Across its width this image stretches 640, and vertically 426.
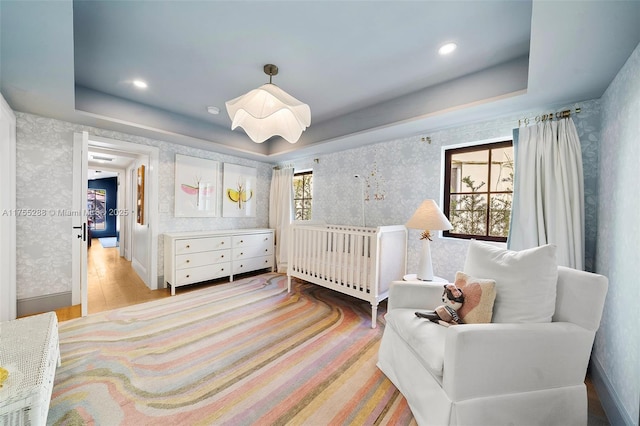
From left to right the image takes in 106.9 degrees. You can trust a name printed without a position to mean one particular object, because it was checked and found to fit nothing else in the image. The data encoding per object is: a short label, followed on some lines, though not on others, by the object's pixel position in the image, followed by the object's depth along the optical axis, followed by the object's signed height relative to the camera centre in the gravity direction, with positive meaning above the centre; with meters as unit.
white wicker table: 0.93 -0.75
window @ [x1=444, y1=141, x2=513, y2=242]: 2.33 +0.23
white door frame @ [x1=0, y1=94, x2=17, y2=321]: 2.10 -0.13
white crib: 2.33 -0.56
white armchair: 1.06 -0.72
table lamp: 2.10 -0.12
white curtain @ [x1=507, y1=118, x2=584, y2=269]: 1.79 +0.18
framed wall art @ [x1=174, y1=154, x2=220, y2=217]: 3.39 +0.28
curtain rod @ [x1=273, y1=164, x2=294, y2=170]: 4.18 +0.75
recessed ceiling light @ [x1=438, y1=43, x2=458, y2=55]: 1.72 +1.21
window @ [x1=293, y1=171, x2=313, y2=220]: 4.15 +0.26
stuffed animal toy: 1.36 -0.57
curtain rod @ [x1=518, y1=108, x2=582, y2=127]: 1.87 +0.81
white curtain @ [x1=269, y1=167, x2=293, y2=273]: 4.09 -0.02
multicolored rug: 1.29 -1.12
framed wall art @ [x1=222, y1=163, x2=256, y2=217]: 3.89 +0.27
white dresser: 3.08 -0.69
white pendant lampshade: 1.57 +0.68
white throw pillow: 1.21 -0.38
